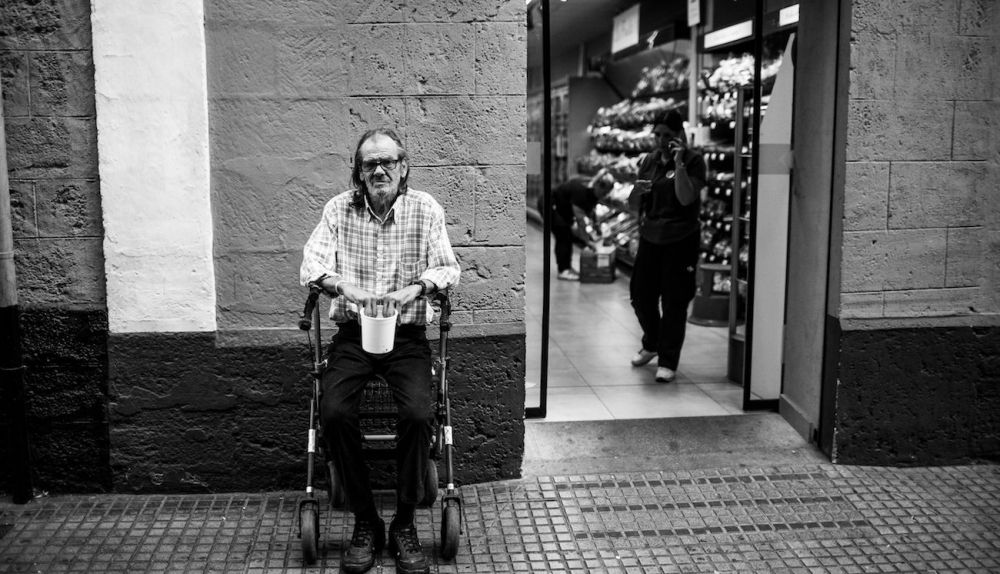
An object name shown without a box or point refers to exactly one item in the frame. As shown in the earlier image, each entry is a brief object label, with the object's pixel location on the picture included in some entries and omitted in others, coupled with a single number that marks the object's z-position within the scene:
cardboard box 12.12
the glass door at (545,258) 5.54
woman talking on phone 7.04
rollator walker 4.20
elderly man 4.10
